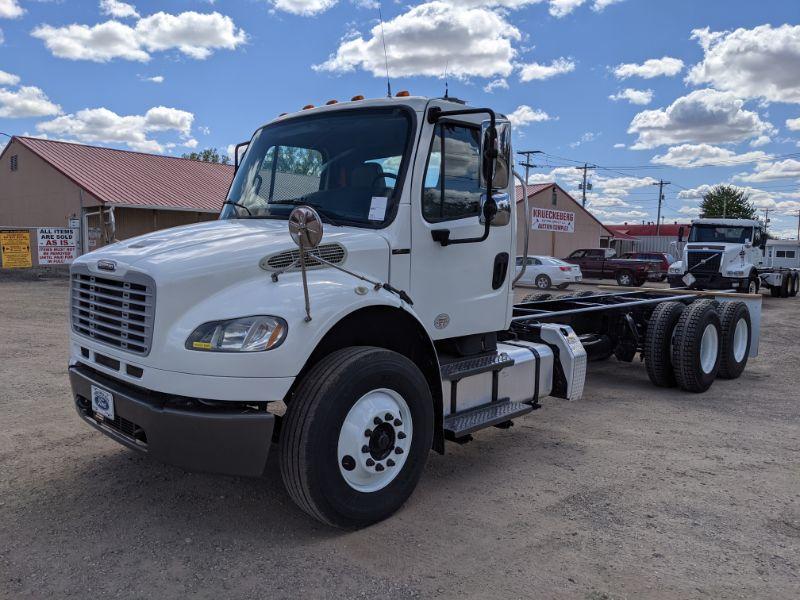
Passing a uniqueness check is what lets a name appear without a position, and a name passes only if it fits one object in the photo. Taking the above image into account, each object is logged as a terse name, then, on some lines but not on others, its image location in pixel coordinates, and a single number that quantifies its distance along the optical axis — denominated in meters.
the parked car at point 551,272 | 26.12
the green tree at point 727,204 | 78.56
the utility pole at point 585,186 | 65.18
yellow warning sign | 23.58
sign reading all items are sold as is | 23.55
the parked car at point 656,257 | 30.19
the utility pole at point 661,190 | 74.65
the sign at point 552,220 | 35.66
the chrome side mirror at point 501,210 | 4.71
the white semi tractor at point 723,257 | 21.38
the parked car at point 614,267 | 28.89
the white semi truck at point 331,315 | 3.33
